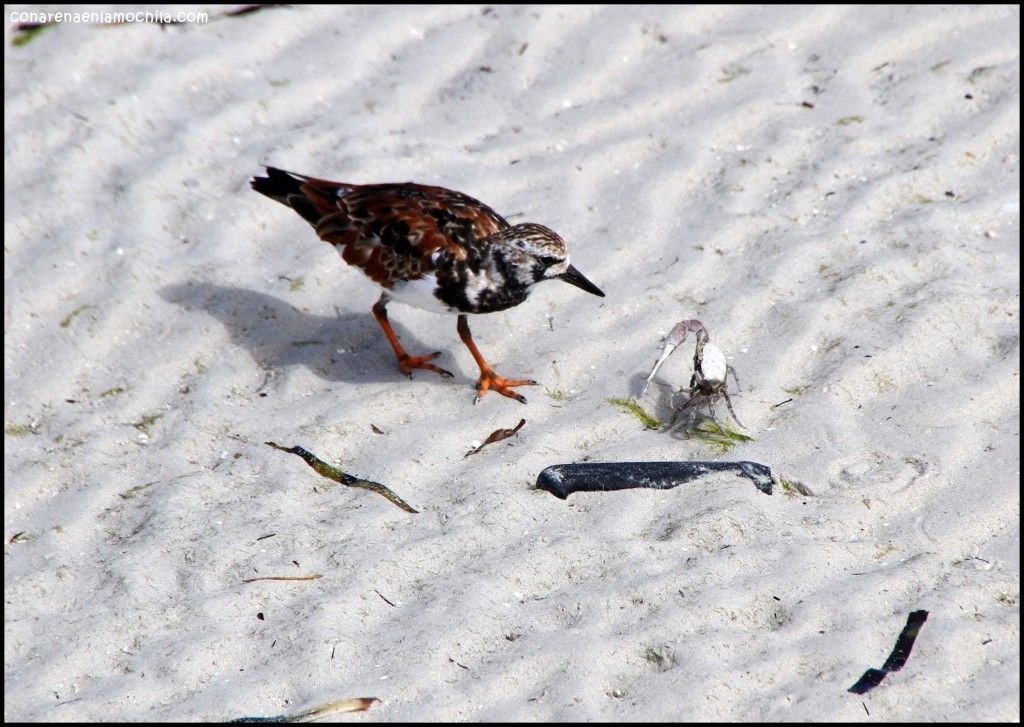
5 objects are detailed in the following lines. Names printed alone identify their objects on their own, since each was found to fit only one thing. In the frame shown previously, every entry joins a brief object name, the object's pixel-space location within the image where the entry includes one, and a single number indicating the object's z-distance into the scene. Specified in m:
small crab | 8.59
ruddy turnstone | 9.60
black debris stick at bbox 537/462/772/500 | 8.05
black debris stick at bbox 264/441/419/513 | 8.27
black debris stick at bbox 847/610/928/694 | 6.27
